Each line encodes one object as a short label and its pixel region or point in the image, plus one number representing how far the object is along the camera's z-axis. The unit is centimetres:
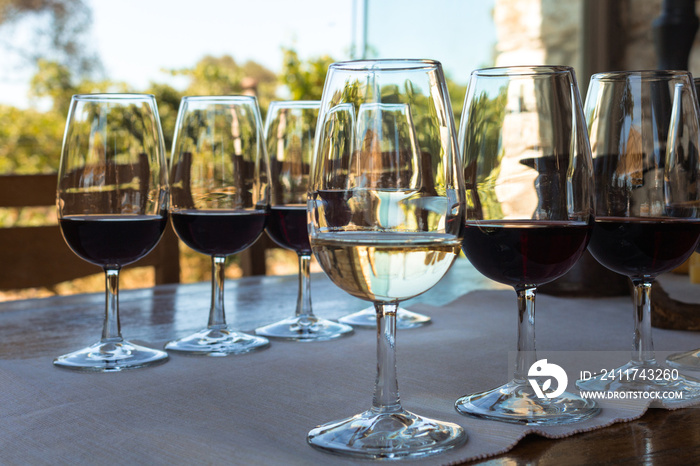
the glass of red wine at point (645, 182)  87
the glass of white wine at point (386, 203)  63
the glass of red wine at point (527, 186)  76
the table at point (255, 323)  62
